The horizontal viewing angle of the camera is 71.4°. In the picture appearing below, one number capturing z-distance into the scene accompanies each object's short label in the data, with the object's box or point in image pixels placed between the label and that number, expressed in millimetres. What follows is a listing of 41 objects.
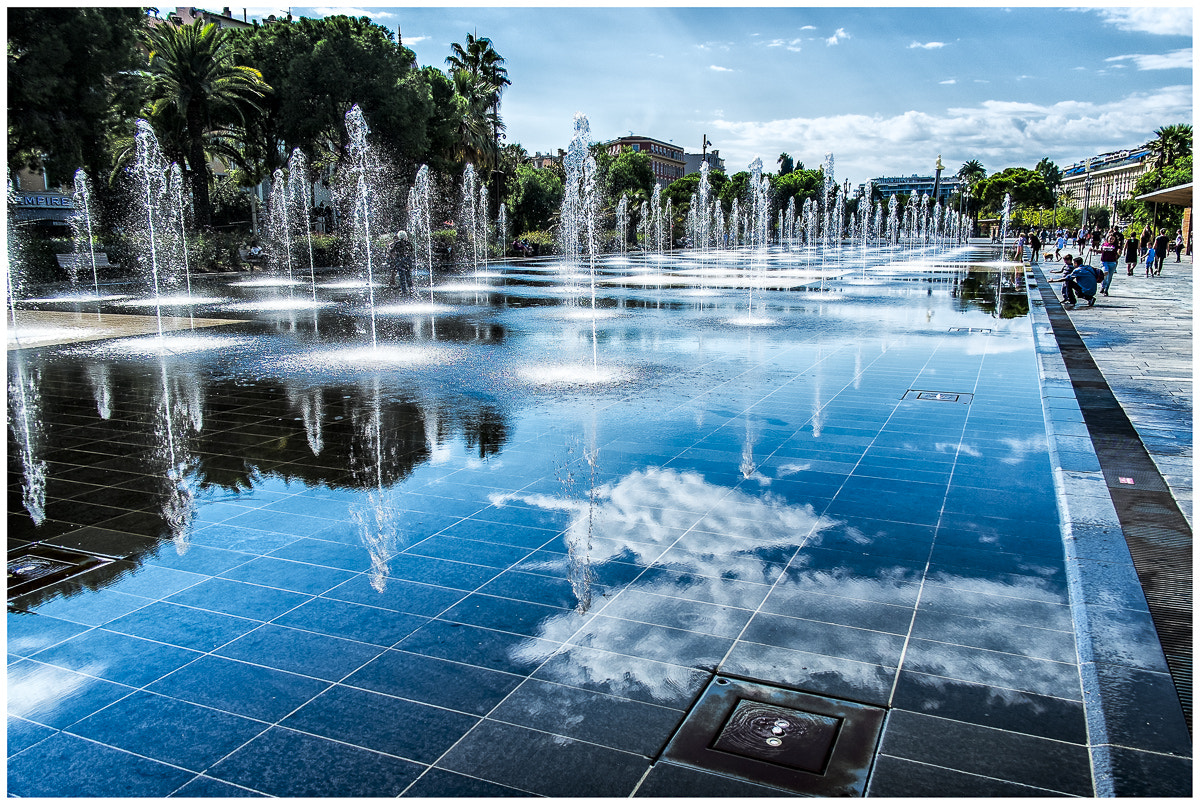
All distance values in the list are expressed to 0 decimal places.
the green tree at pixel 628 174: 66500
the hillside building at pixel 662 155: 120156
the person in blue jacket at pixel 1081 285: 16219
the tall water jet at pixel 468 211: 40250
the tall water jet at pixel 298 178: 32812
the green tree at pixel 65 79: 19781
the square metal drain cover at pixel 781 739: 2533
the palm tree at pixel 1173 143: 58719
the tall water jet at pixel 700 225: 56300
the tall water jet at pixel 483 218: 42031
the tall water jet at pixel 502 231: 43194
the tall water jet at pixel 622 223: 50472
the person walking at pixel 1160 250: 26625
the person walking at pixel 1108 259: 18062
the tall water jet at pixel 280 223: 31359
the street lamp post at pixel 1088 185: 140900
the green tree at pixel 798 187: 90938
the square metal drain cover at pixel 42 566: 3935
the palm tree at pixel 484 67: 47656
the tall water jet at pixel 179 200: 28169
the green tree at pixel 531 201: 51062
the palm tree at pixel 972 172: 134675
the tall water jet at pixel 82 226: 25389
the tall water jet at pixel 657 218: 56356
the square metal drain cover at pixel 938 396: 7586
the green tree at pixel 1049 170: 133375
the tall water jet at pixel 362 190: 31672
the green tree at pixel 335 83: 31469
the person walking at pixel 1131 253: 26266
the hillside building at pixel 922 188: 175125
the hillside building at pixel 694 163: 139750
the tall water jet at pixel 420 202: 36688
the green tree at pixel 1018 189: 92812
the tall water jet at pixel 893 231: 62938
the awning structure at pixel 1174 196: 22734
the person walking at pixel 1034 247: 35450
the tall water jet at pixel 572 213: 45750
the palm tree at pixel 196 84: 28469
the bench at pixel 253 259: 29891
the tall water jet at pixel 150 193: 27688
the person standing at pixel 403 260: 19234
